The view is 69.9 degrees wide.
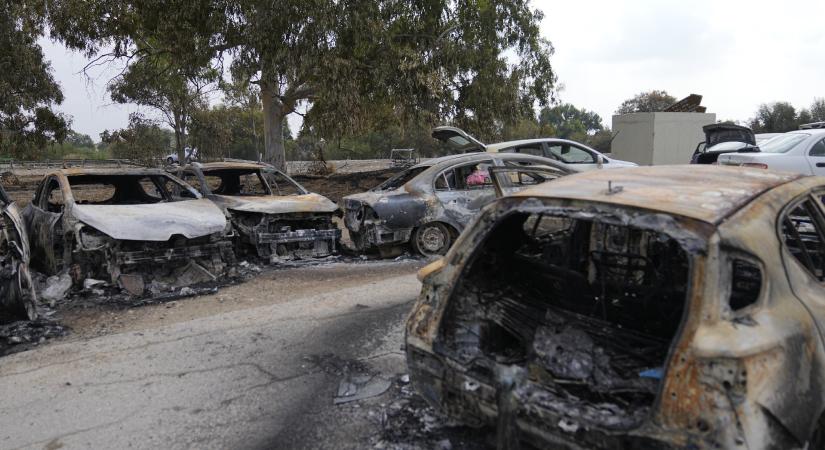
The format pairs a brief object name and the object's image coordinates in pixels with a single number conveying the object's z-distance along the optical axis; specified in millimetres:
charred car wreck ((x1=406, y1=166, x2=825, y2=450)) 2139
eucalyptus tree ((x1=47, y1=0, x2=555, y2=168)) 14359
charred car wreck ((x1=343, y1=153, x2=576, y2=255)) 8289
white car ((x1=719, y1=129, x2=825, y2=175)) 9672
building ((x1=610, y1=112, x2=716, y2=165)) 26016
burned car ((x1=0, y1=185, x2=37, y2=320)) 5188
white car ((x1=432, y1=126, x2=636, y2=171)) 11828
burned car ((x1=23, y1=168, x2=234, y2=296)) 6543
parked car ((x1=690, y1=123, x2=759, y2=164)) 12219
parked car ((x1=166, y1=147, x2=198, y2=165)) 28475
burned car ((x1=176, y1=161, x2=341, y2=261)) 8344
